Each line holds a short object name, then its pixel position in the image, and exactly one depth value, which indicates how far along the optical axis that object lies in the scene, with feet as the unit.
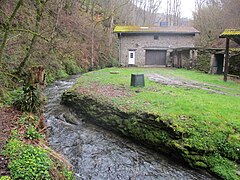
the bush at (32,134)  18.85
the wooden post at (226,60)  45.33
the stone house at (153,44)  82.09
